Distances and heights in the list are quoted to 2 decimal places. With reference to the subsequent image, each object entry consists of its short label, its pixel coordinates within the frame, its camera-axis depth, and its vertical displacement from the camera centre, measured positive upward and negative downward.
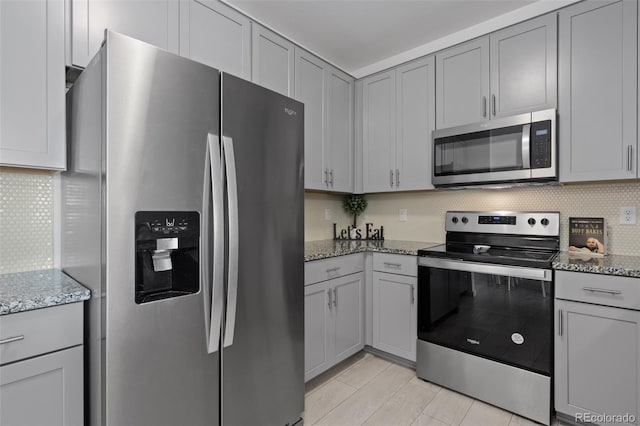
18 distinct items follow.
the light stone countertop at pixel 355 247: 2.25 -0.28
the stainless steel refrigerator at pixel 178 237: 1.09 -0.10
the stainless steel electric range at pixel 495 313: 1.83 -0.63
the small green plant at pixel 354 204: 3.28 +0.08
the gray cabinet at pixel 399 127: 2.60 +0.73
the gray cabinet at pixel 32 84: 1.29 +0.53
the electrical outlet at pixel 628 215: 2.01 -0.02
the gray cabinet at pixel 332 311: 2.13 -0.72
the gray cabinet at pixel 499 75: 2.05 +0.95
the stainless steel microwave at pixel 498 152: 2.01 +0.41
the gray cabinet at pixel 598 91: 1.80 +0.70
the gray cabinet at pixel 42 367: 1.07 -0.55
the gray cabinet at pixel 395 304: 2.38 -0.71
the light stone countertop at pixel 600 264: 1.60 -0.28
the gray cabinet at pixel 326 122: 2.51 +0.77
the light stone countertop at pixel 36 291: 1.08 -0.30
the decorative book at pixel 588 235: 2.05 -0.16
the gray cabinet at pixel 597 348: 1.59 -0.71
